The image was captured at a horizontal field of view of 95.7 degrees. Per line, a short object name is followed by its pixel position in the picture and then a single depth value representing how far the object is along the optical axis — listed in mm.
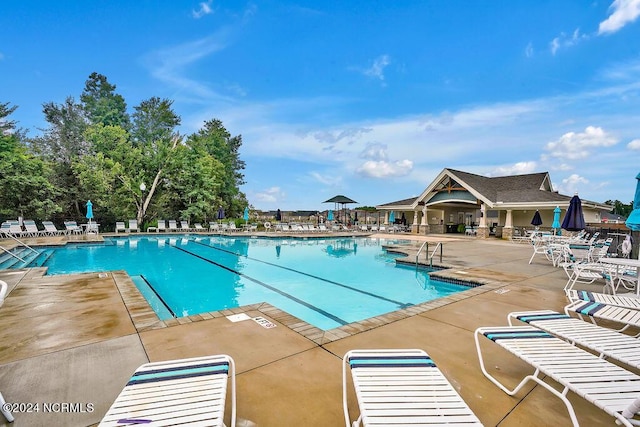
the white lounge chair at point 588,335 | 2125
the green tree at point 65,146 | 20031
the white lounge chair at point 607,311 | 2823
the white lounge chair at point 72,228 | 17375
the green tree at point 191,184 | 22156
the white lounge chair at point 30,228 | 15336
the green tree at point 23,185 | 14906
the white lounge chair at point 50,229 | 16438
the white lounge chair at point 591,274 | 5125
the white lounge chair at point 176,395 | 1351
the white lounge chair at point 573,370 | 1566
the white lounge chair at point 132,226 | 19758
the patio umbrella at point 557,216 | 15133
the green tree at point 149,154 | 20812
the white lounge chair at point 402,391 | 1410
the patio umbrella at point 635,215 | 4613
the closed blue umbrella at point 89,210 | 17422
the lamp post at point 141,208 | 20844
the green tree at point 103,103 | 25391
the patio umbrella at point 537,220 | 18562
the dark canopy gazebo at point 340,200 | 25328
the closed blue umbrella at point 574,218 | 9000
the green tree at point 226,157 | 27078
